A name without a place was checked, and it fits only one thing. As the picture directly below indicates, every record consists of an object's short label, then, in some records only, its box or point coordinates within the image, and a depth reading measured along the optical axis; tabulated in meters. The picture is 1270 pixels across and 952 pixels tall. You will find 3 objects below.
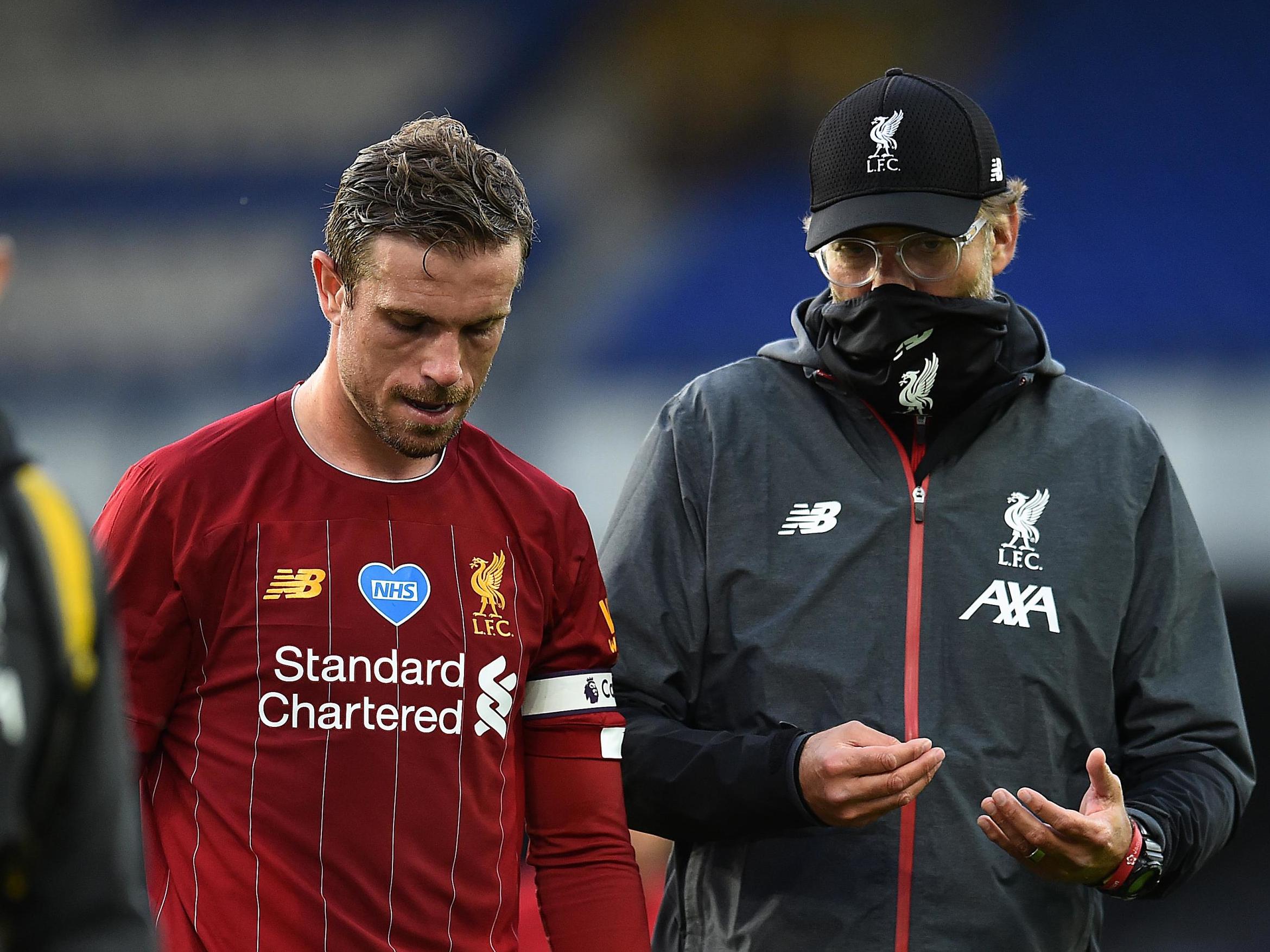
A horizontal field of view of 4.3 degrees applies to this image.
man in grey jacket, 15.49
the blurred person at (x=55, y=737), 14.69
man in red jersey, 15.32
